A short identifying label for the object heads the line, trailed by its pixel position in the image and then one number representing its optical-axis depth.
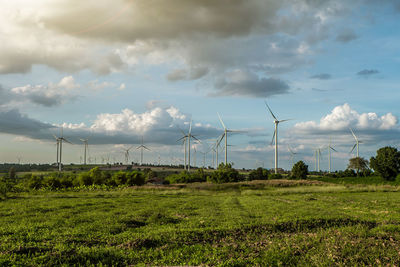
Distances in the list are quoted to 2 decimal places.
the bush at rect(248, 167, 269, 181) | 116.99
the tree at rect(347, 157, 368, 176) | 132.88
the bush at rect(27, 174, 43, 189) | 69.15
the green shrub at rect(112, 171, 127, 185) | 79.64
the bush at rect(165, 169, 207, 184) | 107.38
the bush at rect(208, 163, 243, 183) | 98.62
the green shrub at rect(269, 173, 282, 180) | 104.94
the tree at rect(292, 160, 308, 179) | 113.56
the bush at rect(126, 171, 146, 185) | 81.06
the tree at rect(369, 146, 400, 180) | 105.62
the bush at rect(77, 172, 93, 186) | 75.89
